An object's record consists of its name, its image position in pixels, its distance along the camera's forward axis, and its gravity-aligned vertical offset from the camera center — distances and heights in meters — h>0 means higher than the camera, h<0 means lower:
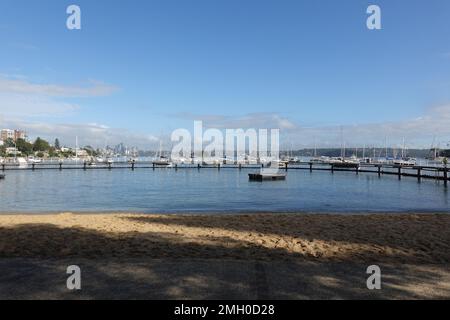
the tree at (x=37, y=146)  198.12 +5.51
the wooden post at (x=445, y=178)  56.88 -3.76
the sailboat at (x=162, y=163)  117.14 -2.29
